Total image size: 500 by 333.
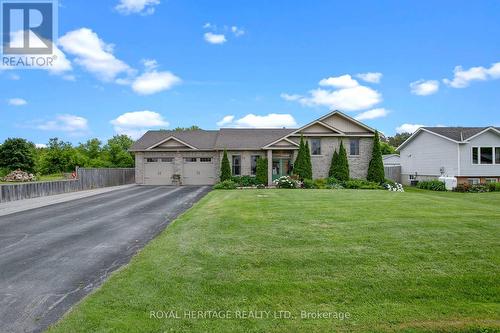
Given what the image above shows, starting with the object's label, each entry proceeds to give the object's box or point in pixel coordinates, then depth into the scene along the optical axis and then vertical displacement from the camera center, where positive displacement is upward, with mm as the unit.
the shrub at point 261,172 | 25703 -78
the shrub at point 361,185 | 23312 -1126
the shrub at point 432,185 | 24391 -1307
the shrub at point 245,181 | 25375 -764
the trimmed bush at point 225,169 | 26461 +207
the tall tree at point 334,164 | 26125 +434
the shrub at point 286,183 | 22969 -872
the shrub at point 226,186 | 23181 -1028
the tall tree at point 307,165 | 25328 +412
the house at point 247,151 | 26922 +1756
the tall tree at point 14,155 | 42562 +2606
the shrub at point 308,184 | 23297 -983
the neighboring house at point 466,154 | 25016 +1131
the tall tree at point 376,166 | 25844 +252
